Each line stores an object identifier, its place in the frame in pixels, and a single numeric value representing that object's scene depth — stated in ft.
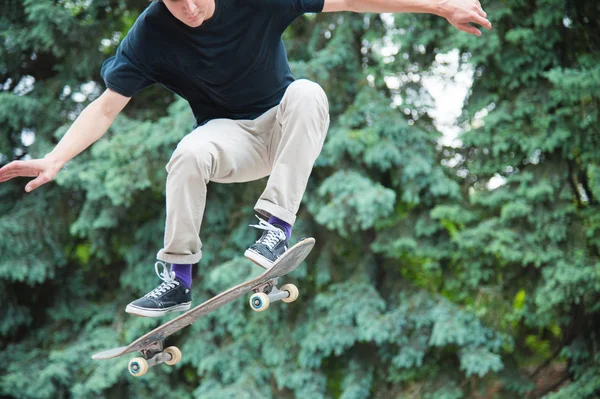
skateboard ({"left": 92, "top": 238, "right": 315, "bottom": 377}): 20.90
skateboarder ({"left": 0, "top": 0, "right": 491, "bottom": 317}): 19.75
